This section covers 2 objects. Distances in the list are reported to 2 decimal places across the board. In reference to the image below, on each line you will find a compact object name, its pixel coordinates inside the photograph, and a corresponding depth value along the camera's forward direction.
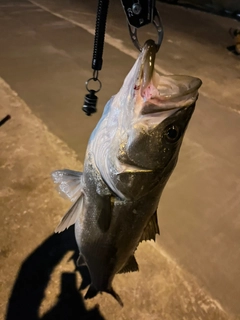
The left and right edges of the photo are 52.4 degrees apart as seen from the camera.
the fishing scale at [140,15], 0.27
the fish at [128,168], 0.26
